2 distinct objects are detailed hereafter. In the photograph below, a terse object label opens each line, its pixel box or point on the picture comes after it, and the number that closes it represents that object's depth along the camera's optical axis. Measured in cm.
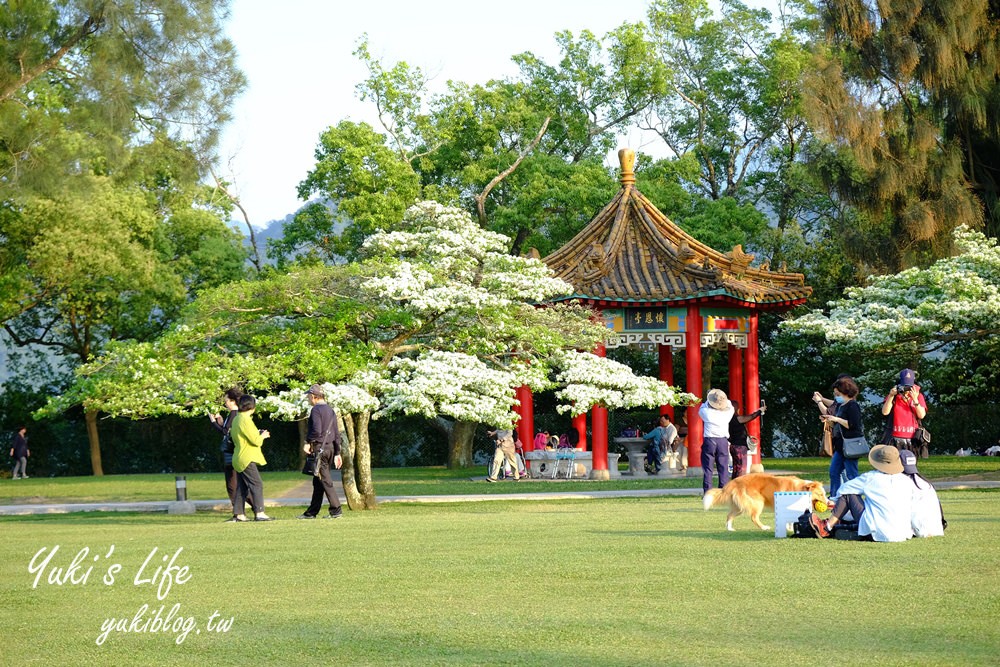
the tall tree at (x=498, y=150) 4041
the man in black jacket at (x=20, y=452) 3978
